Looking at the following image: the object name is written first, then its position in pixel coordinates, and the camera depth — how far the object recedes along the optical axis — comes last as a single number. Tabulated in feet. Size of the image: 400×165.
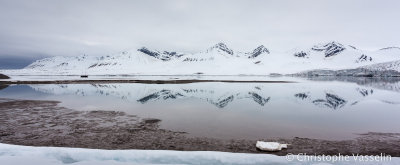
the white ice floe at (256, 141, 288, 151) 39.64
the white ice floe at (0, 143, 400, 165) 34.63
